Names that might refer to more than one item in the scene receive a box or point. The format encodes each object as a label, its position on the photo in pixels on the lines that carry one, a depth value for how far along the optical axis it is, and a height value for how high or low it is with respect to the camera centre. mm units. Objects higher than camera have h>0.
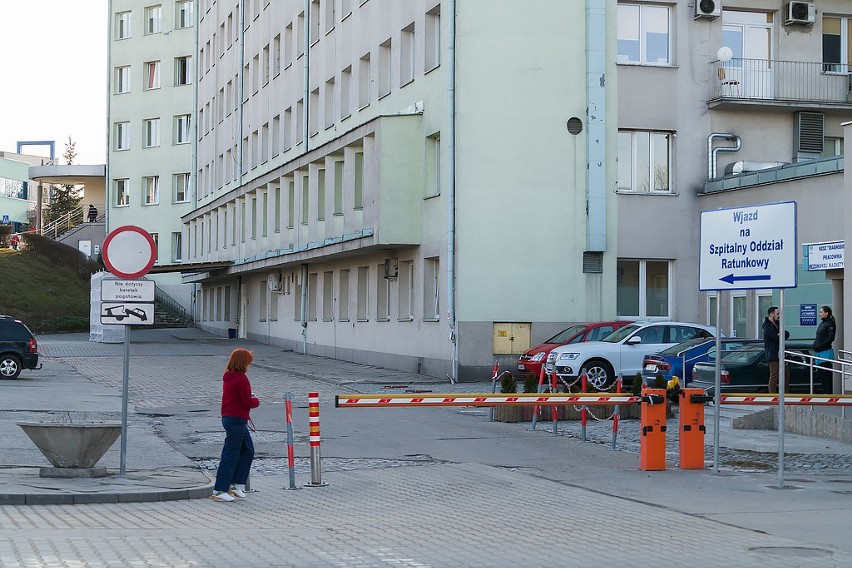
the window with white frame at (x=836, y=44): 35562 +7555
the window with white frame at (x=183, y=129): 76750 +10861
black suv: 31547 -938
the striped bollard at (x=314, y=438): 13766 -1324
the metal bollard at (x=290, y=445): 13641 -1386
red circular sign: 13969 +644
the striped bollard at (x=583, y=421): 18891 -1519
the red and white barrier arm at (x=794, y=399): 16141 -1018
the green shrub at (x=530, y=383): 21062 -1087
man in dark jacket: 23703 -495
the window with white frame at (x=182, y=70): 77375 +14367
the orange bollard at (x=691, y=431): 15680 -1371
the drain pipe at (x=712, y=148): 34344 +4472
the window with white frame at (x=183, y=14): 77688 +17825
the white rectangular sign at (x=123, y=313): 14016 -14
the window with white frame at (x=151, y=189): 78375 +7390
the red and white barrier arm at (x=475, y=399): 14844 -1005
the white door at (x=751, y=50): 34531 +7208
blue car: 26281 -758
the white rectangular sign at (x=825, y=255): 27781 +1396
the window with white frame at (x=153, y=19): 79062 +17774
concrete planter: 13516 -1382
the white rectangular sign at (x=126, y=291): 14062 +223
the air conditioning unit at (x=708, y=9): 34062 +8085
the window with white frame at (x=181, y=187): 77000 +7415
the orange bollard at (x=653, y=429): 15398 -1325
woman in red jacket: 12844 -1131
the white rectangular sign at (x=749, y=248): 14242 +802
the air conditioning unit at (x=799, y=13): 34562 +8114
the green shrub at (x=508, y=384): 21281 -1116
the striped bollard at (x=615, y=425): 17844 -1482
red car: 28609 -502
